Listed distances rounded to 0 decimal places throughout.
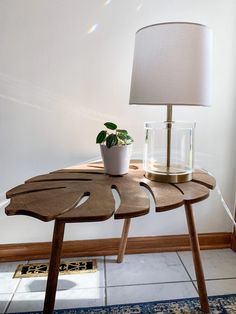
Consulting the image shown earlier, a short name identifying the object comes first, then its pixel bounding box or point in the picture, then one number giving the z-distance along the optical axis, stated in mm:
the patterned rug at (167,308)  1075
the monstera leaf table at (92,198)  699
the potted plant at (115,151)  1027
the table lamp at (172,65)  854
